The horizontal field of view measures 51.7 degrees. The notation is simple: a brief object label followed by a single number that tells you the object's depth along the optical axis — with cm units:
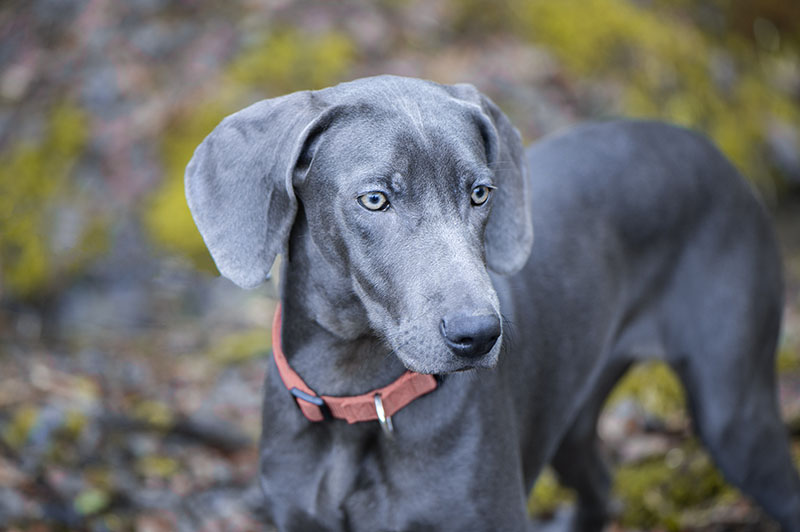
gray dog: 221
